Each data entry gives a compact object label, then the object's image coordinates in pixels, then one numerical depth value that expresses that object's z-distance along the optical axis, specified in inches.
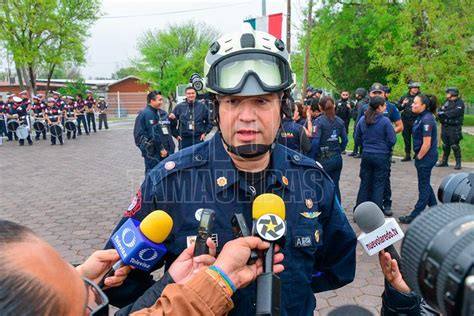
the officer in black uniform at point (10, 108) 709.3
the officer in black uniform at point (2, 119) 724.0
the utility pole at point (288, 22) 845.8
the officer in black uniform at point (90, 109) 884.0
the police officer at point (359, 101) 499.5
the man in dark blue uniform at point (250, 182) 75.5
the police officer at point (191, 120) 346.0
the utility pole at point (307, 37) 857.7
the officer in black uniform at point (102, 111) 986.7
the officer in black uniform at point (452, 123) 422.3
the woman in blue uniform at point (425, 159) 254.5
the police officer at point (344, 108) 583.5
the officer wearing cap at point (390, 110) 335.6
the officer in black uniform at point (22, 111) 713.0
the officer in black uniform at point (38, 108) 716.0
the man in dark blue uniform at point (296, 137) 245.0
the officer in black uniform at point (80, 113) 839.7
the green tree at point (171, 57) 1661.9
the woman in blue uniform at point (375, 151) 250.2
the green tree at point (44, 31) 905.5
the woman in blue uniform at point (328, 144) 263.6
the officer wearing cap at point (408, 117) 462.9
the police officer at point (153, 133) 314.5
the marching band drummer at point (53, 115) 689.9
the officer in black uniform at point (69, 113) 785.6
